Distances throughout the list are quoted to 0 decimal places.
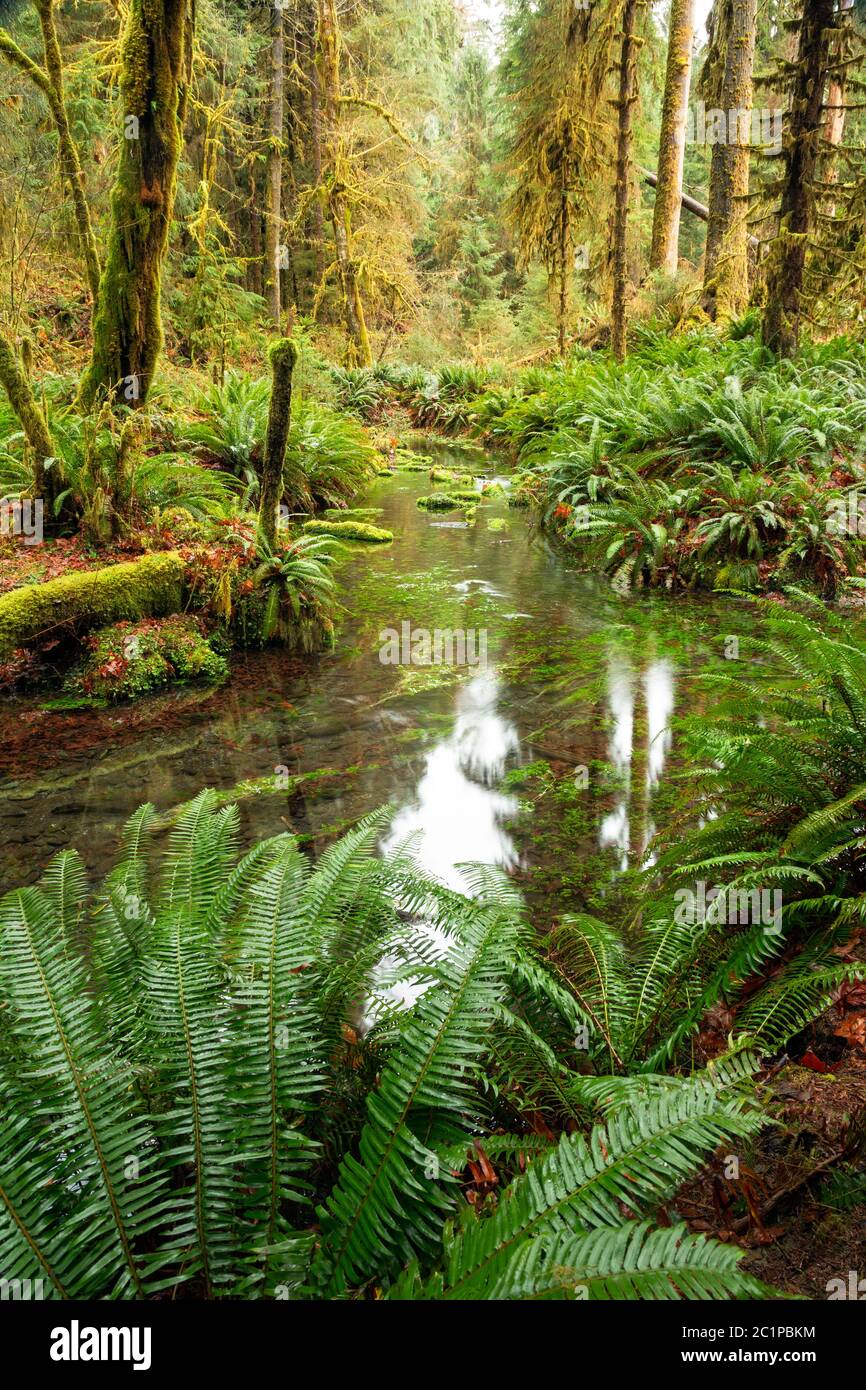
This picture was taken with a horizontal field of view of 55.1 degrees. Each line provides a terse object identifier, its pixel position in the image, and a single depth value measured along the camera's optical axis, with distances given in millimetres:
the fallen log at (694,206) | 18094
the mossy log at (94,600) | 5641
